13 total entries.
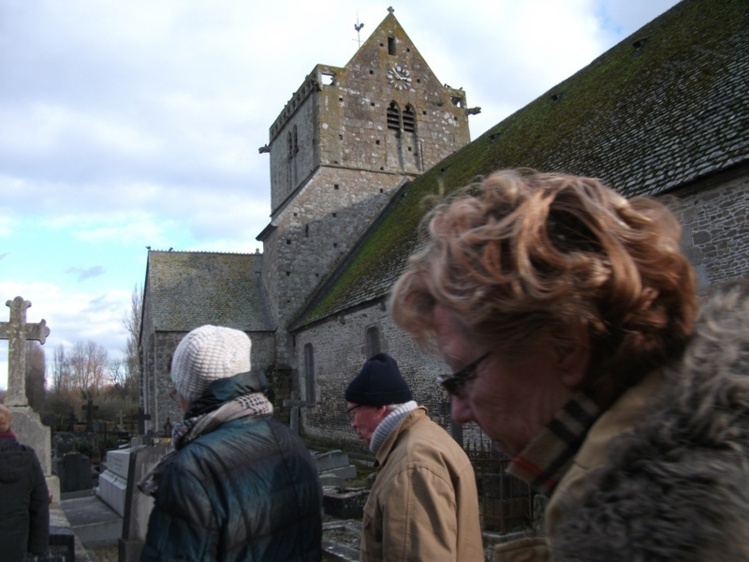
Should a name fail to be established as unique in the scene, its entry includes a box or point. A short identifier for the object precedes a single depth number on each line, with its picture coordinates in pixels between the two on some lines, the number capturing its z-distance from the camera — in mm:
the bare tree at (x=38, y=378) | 48031
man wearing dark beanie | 2379
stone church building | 9180
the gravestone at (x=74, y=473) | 11953
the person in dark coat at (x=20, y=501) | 4672
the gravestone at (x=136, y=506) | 6418
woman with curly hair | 827
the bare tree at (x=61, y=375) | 77119
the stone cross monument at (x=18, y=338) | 9322
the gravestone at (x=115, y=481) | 8930
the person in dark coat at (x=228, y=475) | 2041
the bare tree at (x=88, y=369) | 81188
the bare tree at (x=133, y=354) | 45225
